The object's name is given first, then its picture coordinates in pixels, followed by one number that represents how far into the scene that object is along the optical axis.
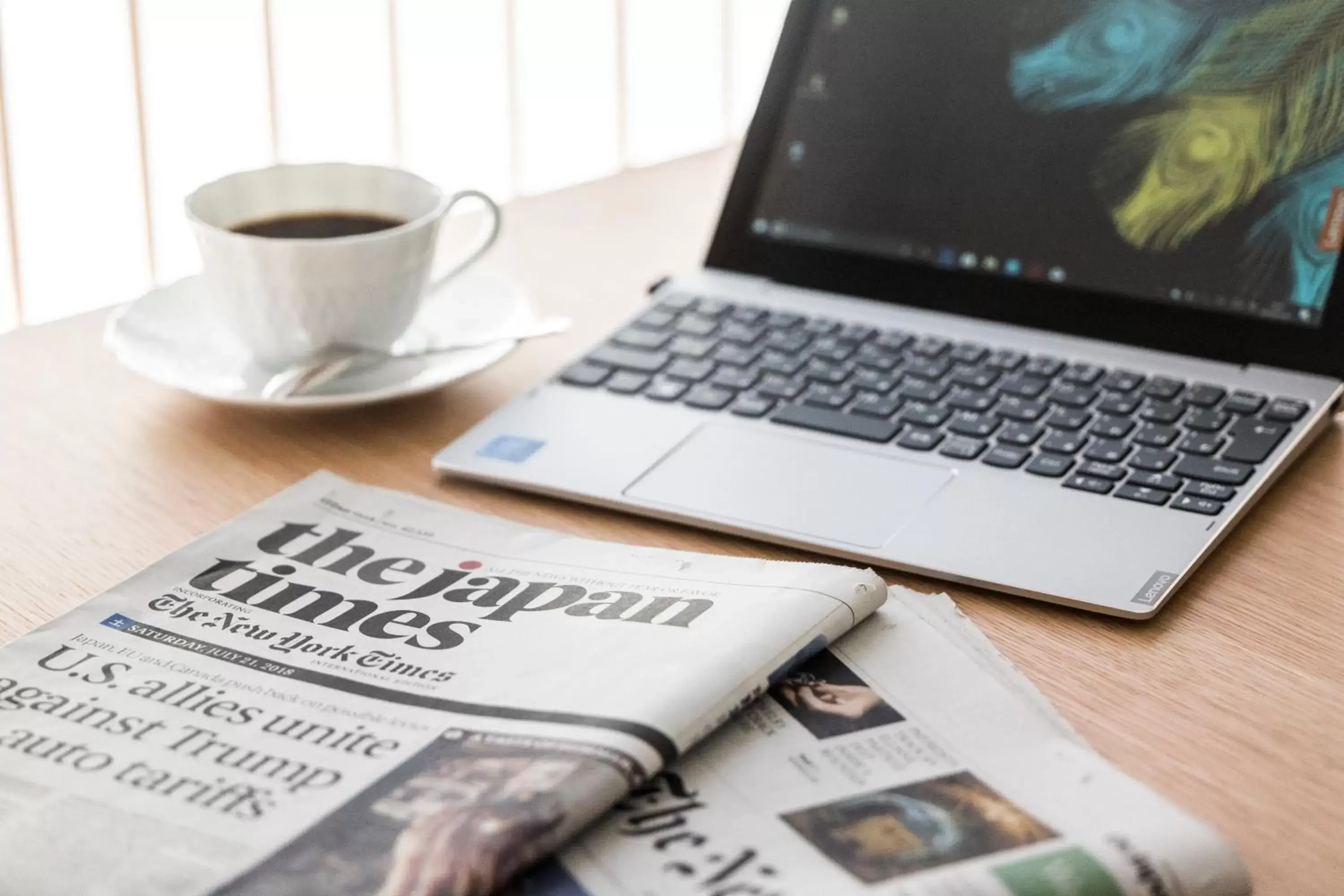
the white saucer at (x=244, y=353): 0.77
